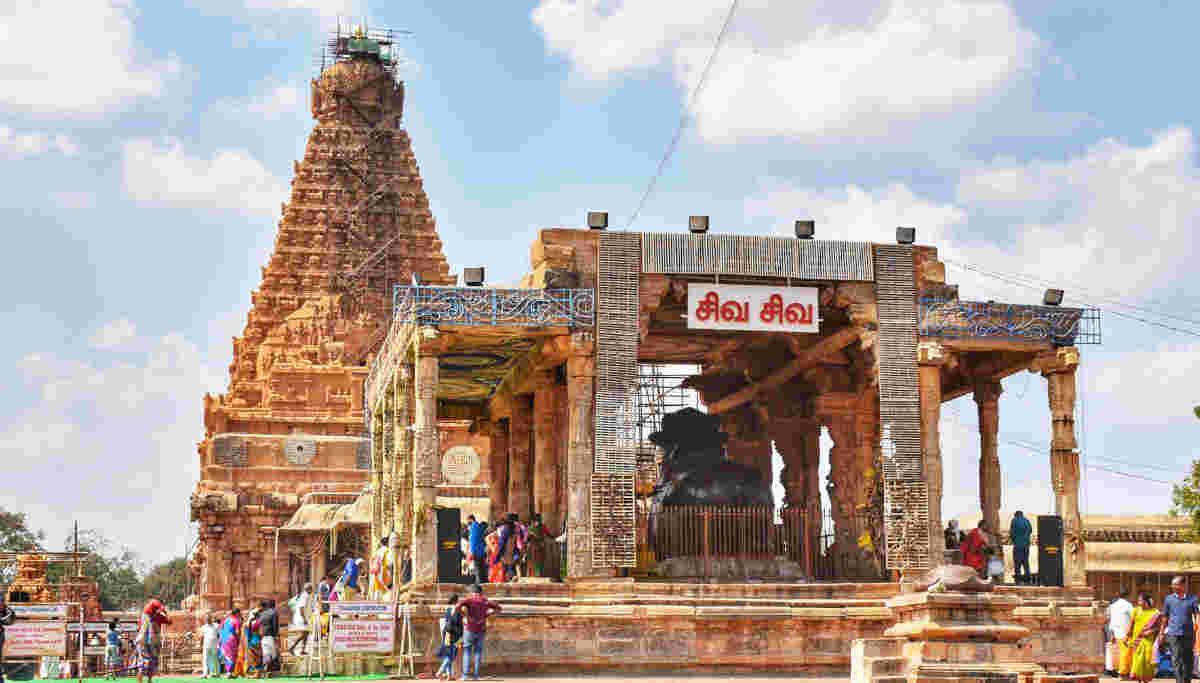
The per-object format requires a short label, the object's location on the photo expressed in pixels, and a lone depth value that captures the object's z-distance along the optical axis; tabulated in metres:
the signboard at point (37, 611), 24.28
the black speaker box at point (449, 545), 28.34
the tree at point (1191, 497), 34.28
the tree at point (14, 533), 90.44
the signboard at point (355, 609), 25.69
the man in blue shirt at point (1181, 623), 19.83
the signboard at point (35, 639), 24.16
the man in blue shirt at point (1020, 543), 31.44
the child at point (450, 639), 25.16
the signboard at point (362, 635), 25.52
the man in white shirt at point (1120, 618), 25.53
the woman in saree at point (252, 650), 27.50
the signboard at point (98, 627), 25.86
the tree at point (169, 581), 106.29
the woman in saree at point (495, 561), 29.78
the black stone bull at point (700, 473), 32.44
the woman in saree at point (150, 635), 25.34
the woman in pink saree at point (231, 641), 27.50
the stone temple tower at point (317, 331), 57.34
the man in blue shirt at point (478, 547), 29.16
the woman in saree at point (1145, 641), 21.09
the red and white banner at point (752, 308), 29.97
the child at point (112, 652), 30.61
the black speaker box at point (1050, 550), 30.05
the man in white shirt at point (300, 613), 30.33
